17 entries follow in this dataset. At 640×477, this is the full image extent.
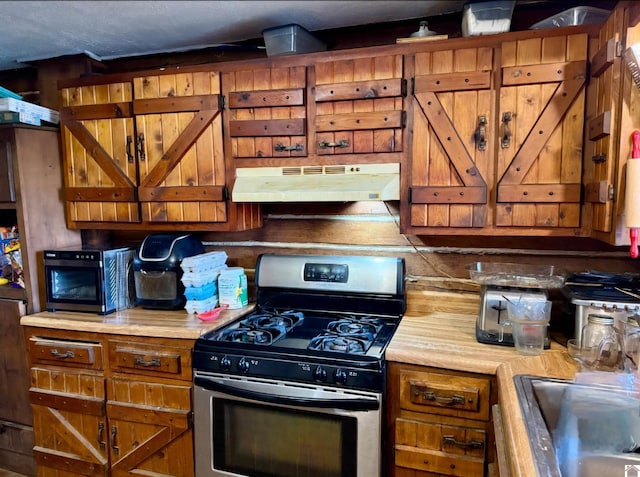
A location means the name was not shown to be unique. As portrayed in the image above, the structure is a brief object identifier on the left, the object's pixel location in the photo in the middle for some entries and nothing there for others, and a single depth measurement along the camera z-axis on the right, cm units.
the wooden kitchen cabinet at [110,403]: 199
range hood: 187
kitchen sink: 124
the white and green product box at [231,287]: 229
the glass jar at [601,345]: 150
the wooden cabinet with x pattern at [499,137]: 171
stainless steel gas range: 169
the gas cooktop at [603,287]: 161
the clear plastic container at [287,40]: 207
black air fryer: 224
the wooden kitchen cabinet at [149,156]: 215
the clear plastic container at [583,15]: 174
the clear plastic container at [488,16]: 178
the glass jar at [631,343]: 150
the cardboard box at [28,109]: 216
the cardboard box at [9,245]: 238
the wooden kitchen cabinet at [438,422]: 161
